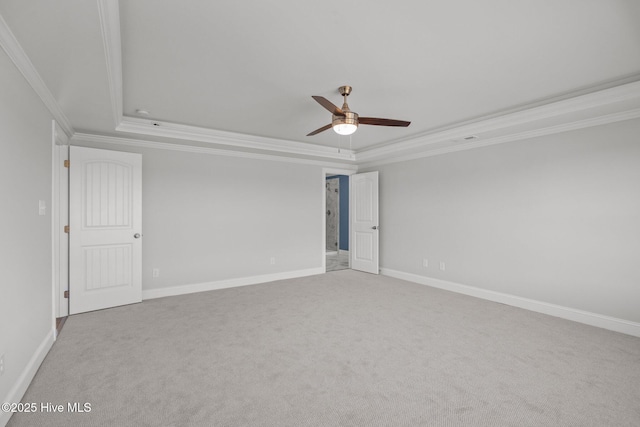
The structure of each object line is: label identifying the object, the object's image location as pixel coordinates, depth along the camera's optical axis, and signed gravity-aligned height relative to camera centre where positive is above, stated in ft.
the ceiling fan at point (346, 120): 9.24 +2.85
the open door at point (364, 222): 19.89 -0.54
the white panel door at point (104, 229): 12.48 -0.62
